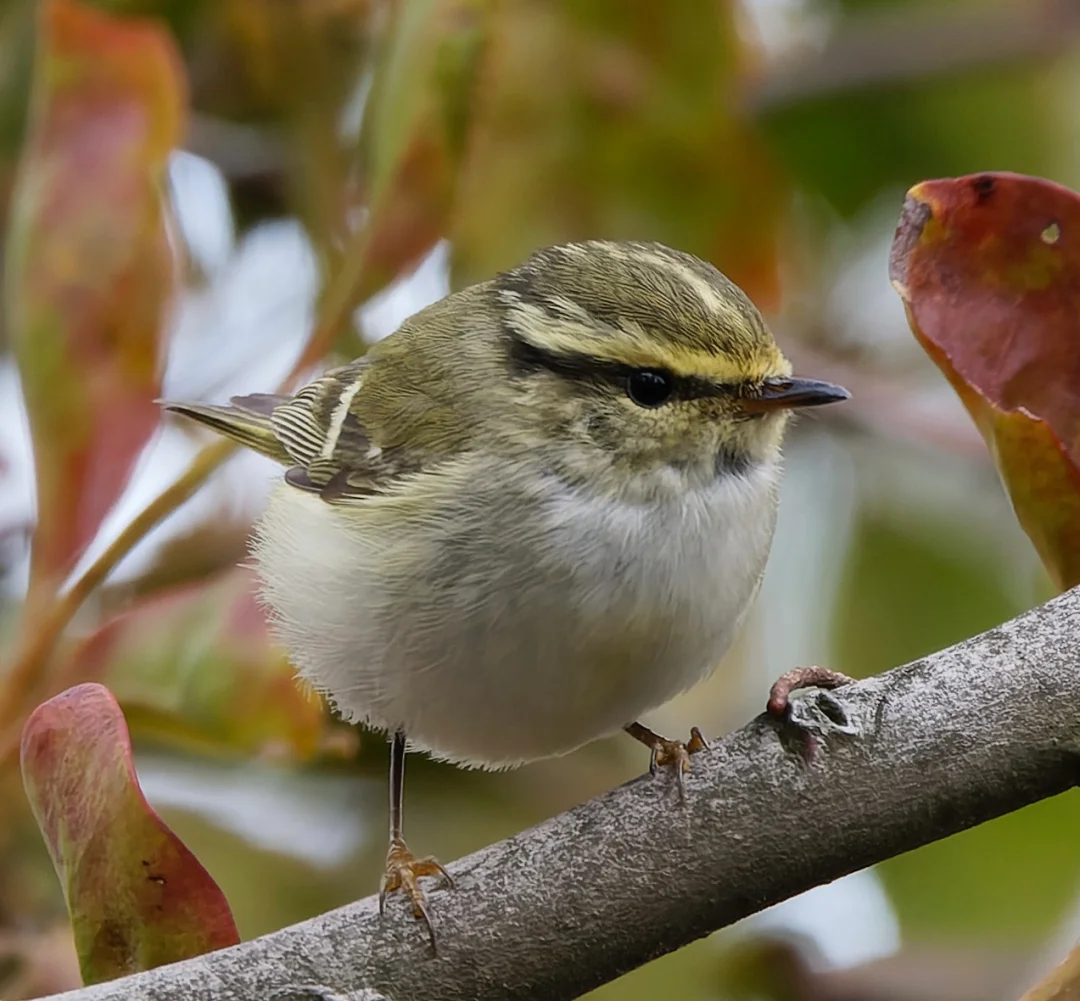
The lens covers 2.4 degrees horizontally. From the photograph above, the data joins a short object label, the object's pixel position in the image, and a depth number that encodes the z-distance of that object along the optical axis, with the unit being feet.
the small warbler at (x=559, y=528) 6.73
